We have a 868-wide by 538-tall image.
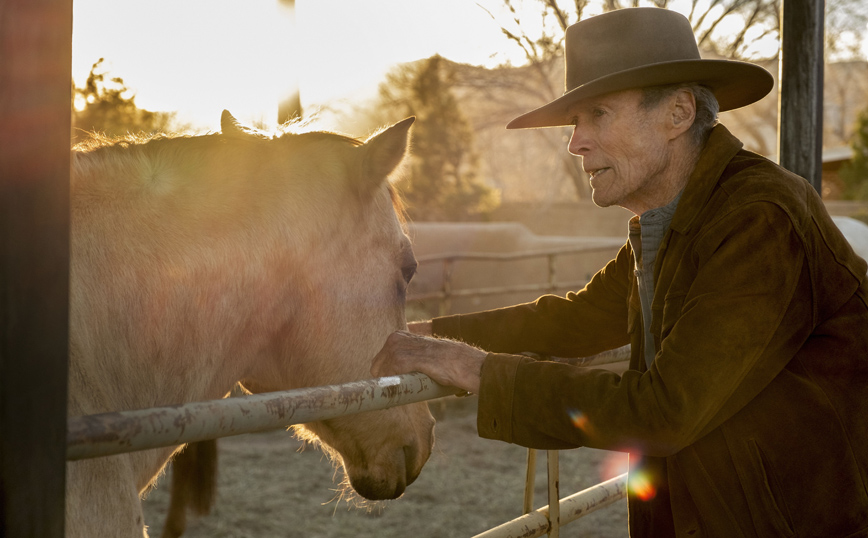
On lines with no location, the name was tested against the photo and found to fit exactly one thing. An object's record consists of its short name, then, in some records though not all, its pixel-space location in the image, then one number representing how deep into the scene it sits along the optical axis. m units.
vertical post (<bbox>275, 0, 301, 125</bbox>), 4.56
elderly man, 1.36
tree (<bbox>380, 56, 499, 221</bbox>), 23.27
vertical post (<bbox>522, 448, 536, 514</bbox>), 2.13
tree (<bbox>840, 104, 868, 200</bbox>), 21.36
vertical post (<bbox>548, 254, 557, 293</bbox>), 8.59
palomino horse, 1.47
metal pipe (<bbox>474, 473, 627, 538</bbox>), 1.82
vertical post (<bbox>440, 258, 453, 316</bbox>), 7.66
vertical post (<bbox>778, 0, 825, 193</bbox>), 2.63
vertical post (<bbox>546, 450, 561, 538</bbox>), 1.98
